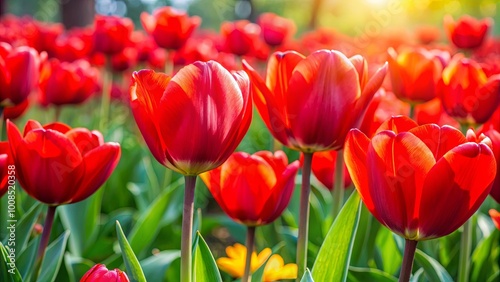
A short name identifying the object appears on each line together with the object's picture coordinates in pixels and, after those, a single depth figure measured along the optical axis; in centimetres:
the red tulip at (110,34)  124
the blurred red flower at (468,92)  70
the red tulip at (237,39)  135
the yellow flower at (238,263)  76
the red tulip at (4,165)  59
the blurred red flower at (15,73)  72
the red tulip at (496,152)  59
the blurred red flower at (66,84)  104
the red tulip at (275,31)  157
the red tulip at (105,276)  48
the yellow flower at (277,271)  70
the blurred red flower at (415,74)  82
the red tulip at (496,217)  60
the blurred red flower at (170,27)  115
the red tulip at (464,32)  137
